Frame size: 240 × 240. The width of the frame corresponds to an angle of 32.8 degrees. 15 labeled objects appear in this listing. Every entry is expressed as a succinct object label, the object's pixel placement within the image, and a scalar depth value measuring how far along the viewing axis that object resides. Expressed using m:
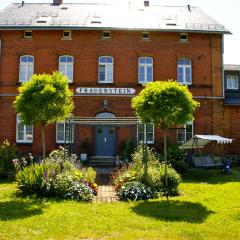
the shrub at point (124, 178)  13.59
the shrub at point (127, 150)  20.98
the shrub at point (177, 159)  18.97
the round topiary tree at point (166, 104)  12.84
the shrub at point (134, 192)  12.23
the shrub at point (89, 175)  13.65
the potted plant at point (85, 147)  23.45
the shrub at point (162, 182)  13.06
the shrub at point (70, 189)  12.12
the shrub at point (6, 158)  18.00
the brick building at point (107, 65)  23.59
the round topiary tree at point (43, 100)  13.24
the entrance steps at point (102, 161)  22.31
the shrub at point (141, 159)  14.68
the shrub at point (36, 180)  12.41
